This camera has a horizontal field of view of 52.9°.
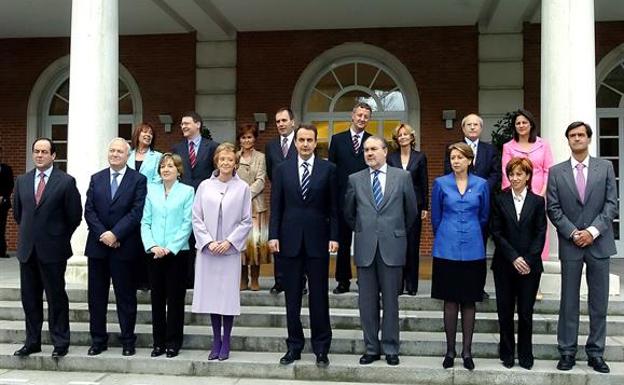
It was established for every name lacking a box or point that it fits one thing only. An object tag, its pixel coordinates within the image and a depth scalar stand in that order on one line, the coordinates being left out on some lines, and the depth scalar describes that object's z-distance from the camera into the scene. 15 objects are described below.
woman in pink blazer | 5.85
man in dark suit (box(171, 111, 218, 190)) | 6.23
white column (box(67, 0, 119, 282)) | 7.31
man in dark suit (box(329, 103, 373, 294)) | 6.41
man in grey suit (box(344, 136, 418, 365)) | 5.07
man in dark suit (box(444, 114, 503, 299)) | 5.95
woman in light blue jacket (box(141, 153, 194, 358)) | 5.29
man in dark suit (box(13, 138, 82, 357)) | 5.32
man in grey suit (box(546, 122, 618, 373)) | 5.02
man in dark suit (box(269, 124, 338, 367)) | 5.13
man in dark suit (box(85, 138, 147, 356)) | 5.39
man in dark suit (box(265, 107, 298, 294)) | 6.16
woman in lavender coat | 5.20
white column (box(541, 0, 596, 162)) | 6.63
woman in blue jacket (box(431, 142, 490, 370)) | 4.93
